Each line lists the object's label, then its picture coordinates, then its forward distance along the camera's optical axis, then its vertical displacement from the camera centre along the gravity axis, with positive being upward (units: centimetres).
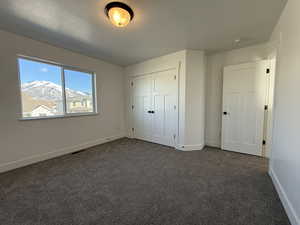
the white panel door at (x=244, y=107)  283 -6
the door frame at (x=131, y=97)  338 +21
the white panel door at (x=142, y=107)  406 -6
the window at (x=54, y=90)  263 +35
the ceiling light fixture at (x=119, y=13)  166 +118
